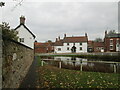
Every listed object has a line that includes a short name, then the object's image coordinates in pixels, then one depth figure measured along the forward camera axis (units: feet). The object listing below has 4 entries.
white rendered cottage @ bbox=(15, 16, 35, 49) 59.15
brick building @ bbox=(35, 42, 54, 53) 133.99
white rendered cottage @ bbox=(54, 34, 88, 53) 119.78
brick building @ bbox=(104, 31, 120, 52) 108.11
